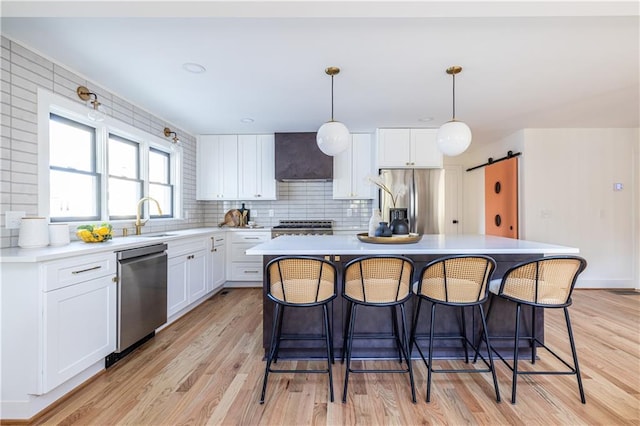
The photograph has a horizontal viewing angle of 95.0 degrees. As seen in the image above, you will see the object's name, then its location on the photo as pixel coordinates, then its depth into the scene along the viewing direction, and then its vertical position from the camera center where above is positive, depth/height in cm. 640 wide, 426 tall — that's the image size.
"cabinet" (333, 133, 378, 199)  455 +70
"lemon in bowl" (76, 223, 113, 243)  228 -15
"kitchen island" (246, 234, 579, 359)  221 -84
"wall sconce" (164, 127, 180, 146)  385 +107
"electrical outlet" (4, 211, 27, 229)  196 -3
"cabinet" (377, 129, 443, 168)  420 +93
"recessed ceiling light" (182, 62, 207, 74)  241 +123
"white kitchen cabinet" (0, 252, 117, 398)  167 -66
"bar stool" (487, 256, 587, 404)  178 -44
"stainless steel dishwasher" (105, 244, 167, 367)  225 -69
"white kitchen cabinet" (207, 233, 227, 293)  384 -67
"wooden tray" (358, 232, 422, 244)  232 -21
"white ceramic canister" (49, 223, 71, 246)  211 -15
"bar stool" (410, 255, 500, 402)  181 -43
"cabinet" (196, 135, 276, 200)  461 +73
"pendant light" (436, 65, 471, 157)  243 +65
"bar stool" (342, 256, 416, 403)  181 -43
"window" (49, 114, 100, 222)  241 +36
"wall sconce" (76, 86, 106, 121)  254 +101
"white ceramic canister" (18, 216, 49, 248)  195 -12
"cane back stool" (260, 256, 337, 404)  179 -43
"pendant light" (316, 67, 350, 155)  246 +66
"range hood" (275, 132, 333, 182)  441 +84
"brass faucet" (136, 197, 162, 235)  309 -9
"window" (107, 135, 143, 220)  305 +40
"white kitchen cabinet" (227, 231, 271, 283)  438 -65
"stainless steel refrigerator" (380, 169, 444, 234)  411 +22
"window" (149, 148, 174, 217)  376 +45
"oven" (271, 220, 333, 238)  431 -21
